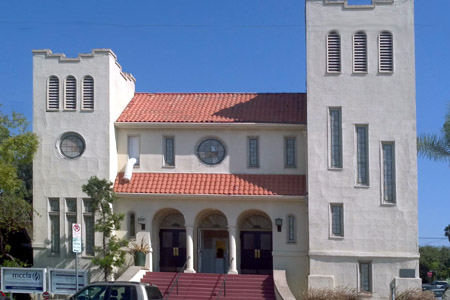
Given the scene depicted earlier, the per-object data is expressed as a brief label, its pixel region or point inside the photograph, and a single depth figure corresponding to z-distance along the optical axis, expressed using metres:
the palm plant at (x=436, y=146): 23.91
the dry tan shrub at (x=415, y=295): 21.22
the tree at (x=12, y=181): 23.06
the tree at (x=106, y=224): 23.00
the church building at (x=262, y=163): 22.56
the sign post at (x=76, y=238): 17.99
